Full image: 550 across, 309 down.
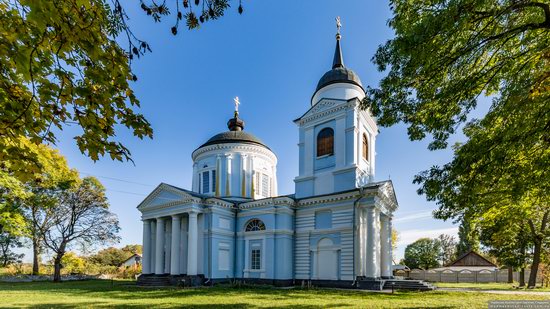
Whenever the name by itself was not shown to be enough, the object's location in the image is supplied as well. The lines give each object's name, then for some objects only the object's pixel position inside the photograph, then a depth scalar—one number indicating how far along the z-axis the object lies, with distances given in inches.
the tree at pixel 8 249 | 1286.9
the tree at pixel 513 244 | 969.1
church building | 831.1
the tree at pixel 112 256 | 2177.0
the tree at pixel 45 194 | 960.3
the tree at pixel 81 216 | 1270.9
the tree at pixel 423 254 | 2314.2
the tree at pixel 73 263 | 1387.8
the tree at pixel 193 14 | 165.0
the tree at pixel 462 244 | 2296.6
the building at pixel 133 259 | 2372.4
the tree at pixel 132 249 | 2690.0
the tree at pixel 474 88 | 281.7
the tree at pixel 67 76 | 136.0
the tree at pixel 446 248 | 2711.6
